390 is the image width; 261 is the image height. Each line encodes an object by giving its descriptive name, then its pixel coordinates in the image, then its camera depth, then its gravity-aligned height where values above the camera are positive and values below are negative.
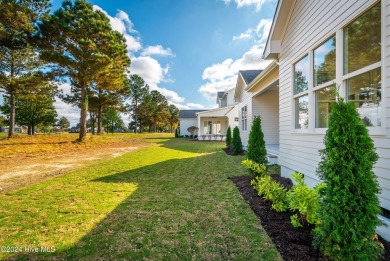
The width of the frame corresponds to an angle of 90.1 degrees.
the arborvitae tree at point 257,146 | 5.65 -0.47
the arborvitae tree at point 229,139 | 15.46 -0.72
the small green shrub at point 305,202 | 2.61 -1.00
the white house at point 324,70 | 2.58 +1.11
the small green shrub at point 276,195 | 3.38 -1.17
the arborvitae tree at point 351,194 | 1.93 -0.65
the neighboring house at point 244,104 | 12.08 +1.78
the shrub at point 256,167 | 4.84 -0.95
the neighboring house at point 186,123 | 34.12 +1.22
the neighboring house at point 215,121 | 23.70 +1.22
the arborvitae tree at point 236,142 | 11.84 -0.76
